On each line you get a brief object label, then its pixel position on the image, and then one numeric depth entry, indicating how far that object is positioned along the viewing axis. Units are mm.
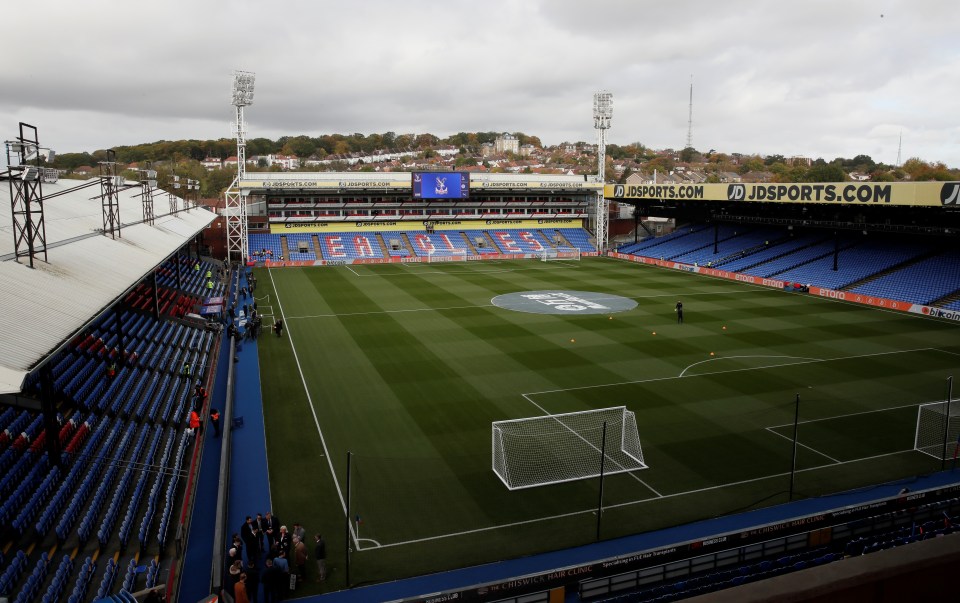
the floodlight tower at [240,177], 60500
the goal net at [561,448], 17031
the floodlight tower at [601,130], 70375
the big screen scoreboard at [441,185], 69062
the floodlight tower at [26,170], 17875
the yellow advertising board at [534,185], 72625
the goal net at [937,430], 18202
